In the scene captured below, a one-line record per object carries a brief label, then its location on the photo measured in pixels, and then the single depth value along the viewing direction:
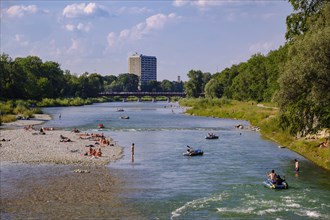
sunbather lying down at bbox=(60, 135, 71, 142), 80.06
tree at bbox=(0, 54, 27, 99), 190.62
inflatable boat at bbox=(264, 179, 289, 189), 45.00
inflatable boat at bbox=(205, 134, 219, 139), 88.81
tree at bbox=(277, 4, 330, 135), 50.28
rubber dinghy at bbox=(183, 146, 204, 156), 67.19
